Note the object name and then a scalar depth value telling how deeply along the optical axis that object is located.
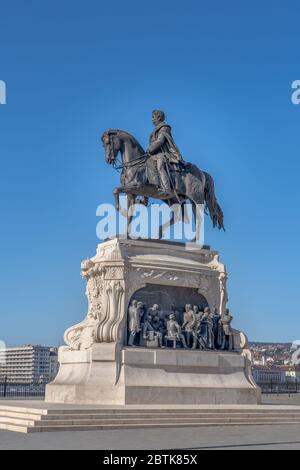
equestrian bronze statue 21.78
